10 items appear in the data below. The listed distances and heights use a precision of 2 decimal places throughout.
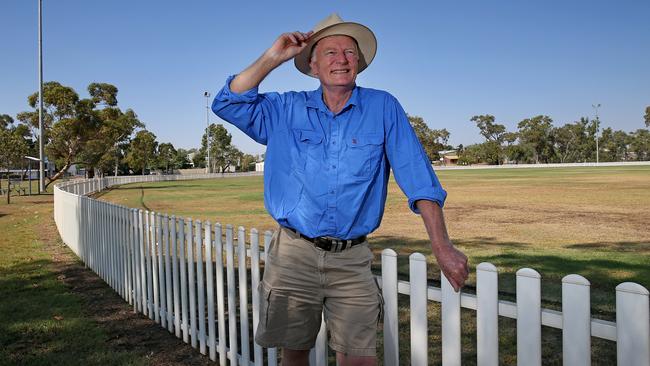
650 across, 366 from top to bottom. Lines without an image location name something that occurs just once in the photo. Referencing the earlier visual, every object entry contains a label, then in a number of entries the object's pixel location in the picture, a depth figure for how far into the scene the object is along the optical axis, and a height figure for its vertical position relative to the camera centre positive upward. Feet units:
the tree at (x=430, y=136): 406.56 +28.06
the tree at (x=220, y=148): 314.55 +16.49
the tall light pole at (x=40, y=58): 101.58 +23.47
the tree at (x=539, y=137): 370.53 +22.74
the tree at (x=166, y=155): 325.21 +13.78
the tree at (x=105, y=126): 124.47 +13.46
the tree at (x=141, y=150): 238.89 +12.25
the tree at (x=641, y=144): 384.15 +17.06
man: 7.31 -0.14
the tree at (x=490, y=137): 384.27 +25.76
